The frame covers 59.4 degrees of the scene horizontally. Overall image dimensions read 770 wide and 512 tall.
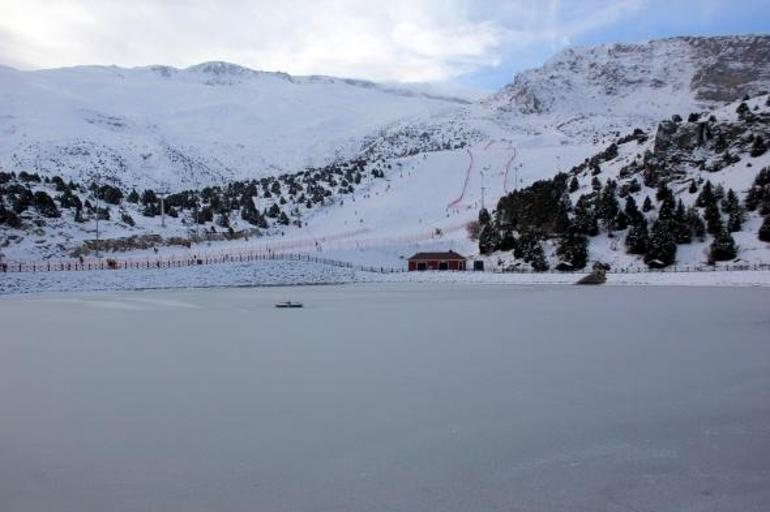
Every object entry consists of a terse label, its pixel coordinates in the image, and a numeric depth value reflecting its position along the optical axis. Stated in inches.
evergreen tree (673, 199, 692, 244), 2110.0
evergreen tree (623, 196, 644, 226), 2239.3
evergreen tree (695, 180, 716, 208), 2190.8
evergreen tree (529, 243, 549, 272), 2206.0
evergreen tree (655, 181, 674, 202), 2275.2
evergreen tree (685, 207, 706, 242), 2112.5
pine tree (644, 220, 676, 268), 2022.6
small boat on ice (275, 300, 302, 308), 1224.6
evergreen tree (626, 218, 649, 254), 2126.0
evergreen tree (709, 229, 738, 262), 1950.1
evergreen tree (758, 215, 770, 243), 1956.2
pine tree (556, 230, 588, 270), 2158.0
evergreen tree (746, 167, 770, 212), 2123.5
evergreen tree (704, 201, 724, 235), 2084.2
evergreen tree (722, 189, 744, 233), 2064.5
